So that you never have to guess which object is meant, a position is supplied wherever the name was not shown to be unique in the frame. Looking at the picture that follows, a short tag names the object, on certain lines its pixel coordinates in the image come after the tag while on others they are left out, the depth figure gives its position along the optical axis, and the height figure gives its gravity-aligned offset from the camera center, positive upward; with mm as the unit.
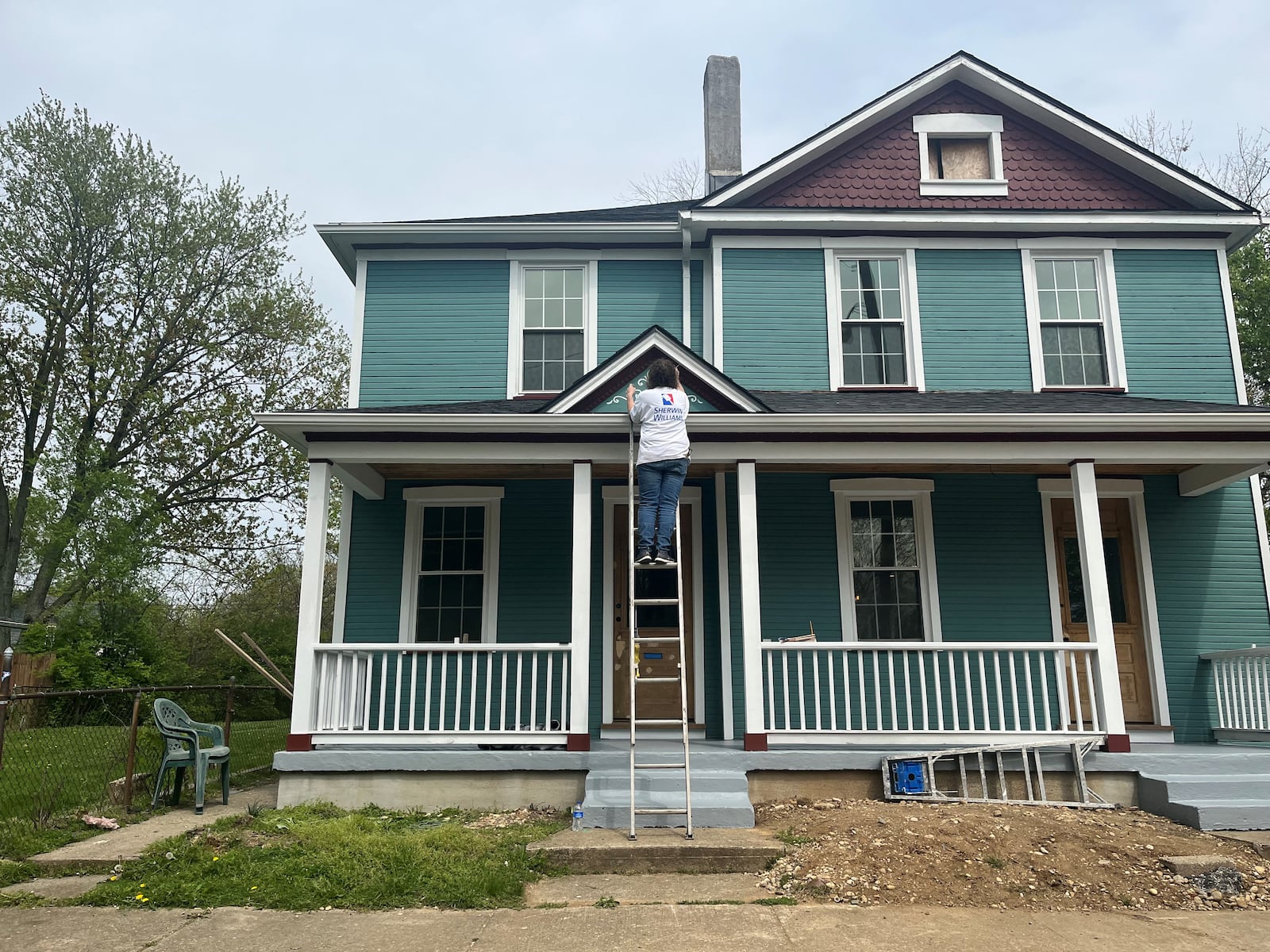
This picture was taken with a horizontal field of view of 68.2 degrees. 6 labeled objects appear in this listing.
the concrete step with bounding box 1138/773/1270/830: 6438 -974
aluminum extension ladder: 6168 -72
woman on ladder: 7129 +1523
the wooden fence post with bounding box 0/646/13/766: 6594 -130
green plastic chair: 7195 -636
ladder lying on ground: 7082 -855
